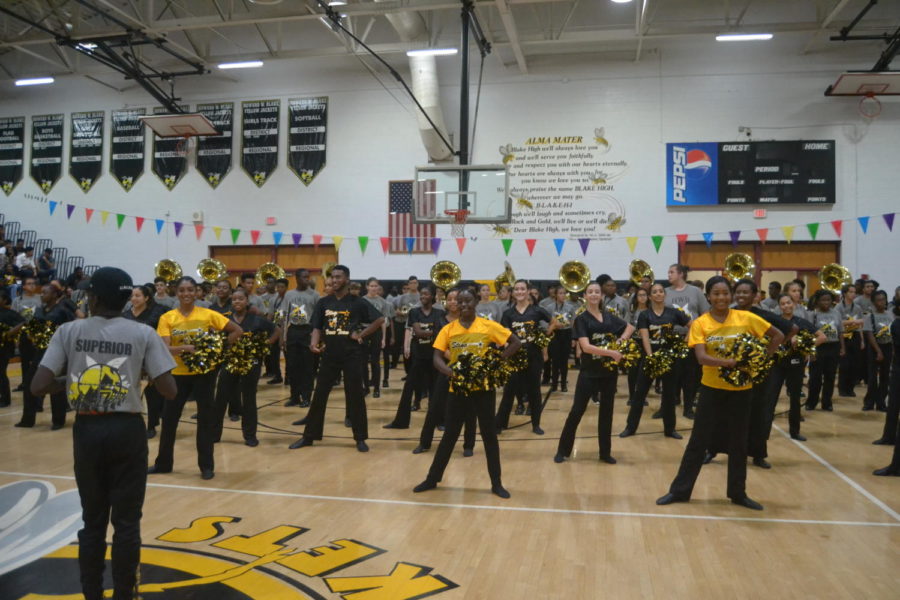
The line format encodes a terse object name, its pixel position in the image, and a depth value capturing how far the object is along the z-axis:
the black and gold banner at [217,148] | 17.25
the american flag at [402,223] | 16.17
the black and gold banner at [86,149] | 18.17
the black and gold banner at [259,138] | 17.00
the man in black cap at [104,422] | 3.07
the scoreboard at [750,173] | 14.52
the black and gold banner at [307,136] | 16.73
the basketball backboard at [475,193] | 12.05
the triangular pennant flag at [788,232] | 14.62
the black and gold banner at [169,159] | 17.52
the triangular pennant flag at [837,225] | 14.41
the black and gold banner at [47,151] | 18.48
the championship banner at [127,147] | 17.88
